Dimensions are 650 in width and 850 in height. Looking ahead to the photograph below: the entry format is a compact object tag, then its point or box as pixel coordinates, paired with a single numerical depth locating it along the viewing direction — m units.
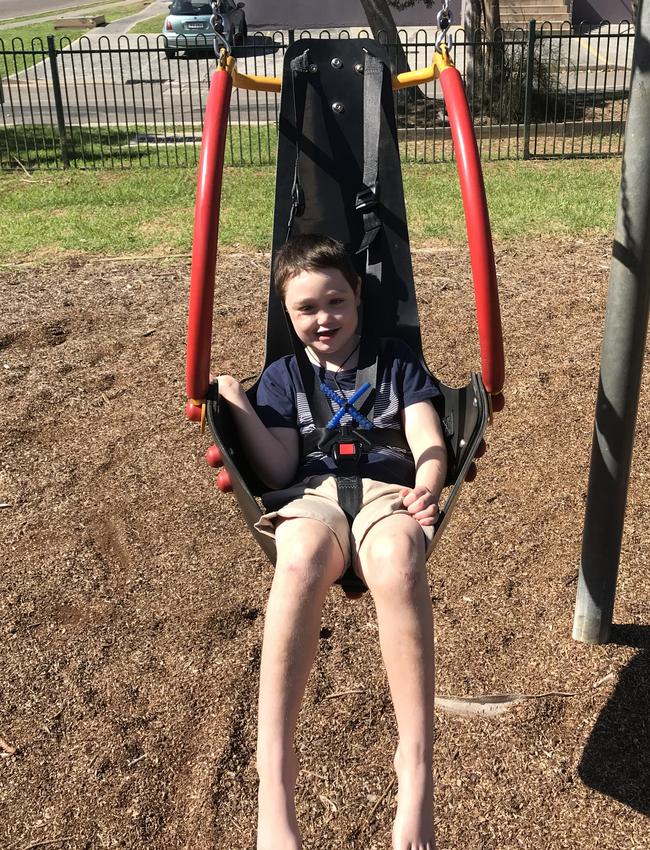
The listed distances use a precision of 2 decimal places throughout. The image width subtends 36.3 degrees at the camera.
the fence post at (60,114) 9.70
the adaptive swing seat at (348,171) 2.99
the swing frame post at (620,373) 2.56
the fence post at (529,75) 9.58
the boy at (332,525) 1.97
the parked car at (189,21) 19.25
